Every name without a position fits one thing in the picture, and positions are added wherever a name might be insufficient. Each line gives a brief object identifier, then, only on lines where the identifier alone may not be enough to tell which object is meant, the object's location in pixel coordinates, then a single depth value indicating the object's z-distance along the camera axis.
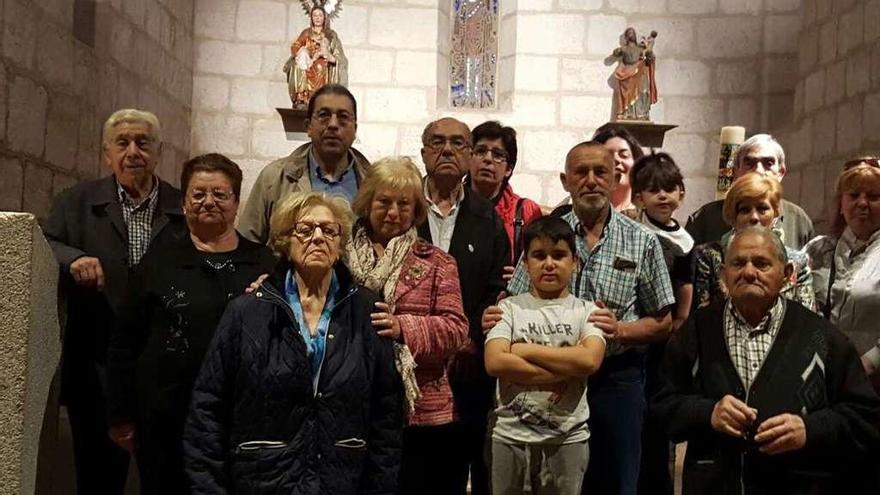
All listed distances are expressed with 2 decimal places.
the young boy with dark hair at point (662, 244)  3.24
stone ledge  1.58
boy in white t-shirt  2.61
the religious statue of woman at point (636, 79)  6.82
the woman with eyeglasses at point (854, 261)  2.94
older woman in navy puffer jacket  2.33
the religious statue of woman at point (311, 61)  6.58
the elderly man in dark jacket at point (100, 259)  3.12
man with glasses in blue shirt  3.24
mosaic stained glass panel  7.30
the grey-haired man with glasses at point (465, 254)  2.96
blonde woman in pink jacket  2.71
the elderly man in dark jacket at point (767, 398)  2.42
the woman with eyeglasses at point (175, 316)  2.61
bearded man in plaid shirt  2.80
